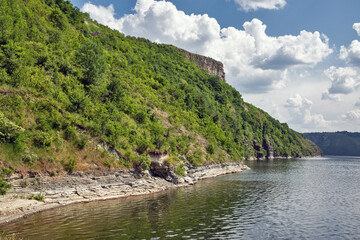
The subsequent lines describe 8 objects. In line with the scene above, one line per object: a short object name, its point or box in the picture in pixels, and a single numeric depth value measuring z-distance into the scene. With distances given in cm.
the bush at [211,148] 7112
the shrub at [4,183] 2541
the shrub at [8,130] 2797
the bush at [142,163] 4262
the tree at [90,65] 5184
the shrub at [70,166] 3288
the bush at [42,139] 3197
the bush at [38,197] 2749
